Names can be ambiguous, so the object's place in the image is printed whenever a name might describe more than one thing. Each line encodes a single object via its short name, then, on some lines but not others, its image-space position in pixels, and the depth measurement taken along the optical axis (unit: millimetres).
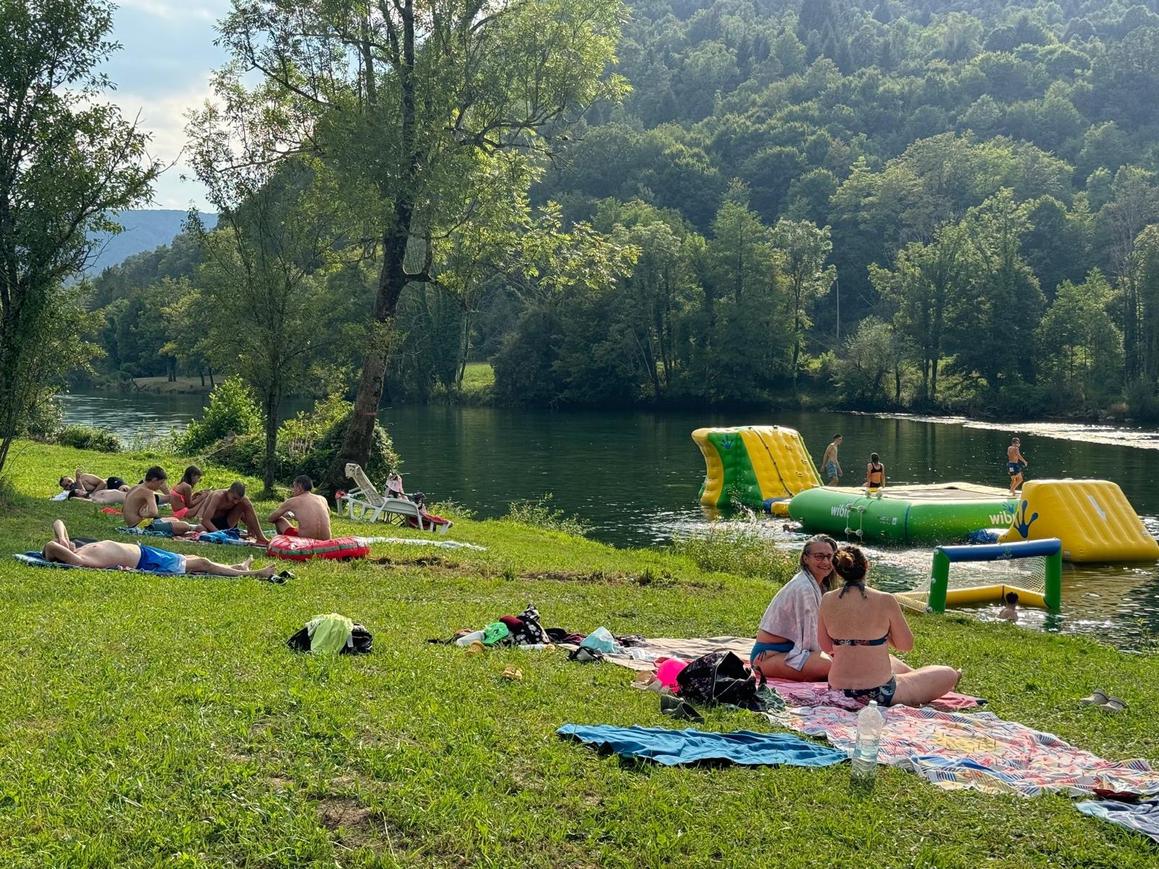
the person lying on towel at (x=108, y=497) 19609
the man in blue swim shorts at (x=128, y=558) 12219
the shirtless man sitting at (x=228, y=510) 16156
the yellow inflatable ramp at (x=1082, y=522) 21692
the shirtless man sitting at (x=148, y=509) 16234
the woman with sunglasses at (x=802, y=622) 8867
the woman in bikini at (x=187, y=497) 17078
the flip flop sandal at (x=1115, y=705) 9047
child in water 16605
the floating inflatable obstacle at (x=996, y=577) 16156
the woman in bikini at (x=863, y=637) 8250
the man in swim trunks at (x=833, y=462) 34406
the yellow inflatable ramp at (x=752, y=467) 31125
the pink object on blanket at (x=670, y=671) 8469
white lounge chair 21766
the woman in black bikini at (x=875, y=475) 28781
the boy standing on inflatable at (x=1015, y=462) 31377
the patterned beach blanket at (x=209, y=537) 15859
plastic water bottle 6352
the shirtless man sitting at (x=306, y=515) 15969
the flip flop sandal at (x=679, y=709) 7562
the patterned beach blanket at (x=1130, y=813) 5896
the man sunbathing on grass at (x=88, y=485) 20422
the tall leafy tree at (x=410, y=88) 24734
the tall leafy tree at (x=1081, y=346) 70500
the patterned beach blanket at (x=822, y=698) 8227
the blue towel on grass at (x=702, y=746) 6582
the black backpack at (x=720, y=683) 7977
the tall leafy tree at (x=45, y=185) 16000
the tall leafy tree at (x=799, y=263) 88188
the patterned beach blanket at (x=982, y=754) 6594
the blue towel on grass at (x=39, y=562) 12039
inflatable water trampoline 24734
